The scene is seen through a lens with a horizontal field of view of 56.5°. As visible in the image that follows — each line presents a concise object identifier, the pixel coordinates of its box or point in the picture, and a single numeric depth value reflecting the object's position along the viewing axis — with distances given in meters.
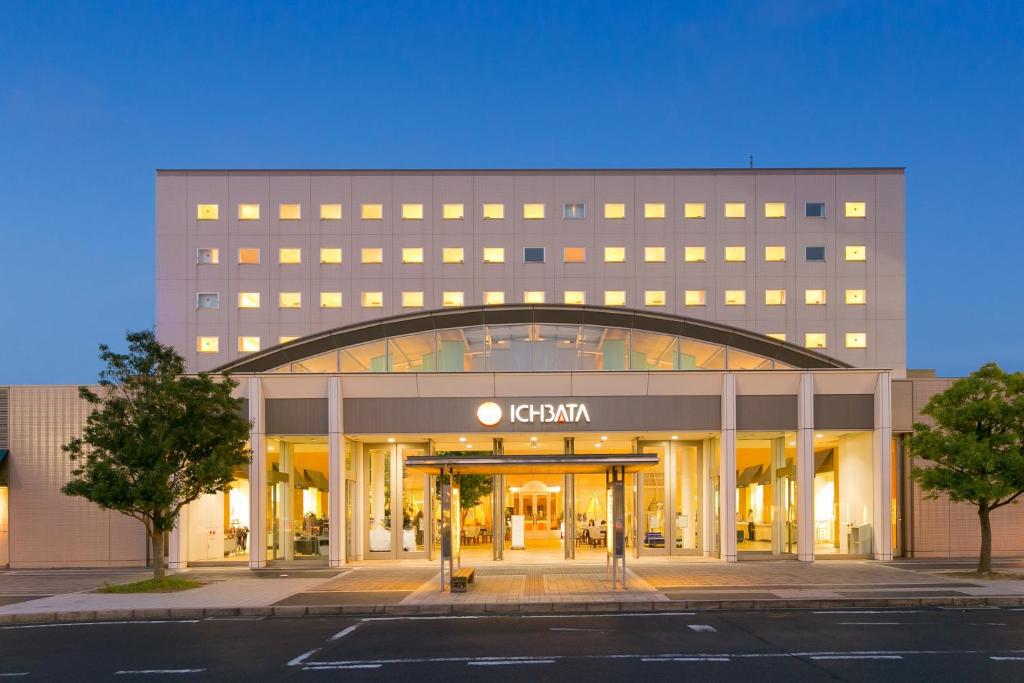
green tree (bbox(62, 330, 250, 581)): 22.62
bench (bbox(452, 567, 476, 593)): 20.70
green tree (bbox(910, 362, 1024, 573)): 23.38
